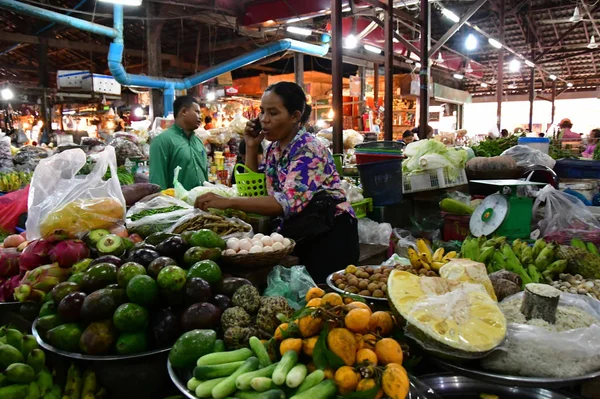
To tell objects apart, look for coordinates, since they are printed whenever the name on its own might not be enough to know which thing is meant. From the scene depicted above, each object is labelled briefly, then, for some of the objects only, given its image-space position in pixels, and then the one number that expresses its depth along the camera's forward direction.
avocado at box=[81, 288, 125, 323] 1.62
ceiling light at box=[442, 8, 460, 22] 9.66
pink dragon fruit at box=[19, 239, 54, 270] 2.13
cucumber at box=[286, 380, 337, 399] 1.21
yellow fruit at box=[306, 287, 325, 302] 1.70
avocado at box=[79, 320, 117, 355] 1.58
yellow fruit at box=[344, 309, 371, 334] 1.39
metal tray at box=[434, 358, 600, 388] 1.38
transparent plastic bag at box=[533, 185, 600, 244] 3.92
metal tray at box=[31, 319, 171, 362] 1.56
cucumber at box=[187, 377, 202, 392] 1.34
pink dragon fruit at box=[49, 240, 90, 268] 2.10
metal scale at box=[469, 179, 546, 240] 4.01
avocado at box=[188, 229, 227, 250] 2.04
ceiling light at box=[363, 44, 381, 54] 10.79
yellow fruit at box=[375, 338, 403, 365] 1.34
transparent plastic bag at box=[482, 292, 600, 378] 1.42
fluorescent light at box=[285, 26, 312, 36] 8.85
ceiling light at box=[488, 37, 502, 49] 13.36
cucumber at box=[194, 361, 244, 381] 1.35
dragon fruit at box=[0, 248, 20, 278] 2.30
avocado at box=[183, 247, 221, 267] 1.90
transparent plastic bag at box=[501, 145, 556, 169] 5.86
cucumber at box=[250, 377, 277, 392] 1.25
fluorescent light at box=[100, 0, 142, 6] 5.81
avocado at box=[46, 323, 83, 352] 1.61
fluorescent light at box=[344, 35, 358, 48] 9.19
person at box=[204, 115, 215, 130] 9.60
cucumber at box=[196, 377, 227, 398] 1.30
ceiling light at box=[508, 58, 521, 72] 17.84
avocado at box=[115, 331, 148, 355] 1.57
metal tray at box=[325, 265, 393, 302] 1.99
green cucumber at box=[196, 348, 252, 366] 1.41
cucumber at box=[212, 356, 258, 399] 1.27
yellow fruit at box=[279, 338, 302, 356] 1.37
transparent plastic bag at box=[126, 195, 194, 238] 2.51
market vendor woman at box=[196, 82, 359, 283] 2.51
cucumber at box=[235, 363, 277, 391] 1.28
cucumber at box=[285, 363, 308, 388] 1.25
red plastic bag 3.32
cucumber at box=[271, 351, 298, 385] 1.26
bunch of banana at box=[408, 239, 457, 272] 2.28
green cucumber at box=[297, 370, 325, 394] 1.26
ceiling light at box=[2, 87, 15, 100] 11.51
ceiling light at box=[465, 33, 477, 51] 12.62
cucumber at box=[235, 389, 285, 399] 1.21
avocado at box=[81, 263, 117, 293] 1.76
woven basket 2.06
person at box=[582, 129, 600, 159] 10.60
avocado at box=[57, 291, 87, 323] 1.67
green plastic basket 2.86
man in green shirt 4.30
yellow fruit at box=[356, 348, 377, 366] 1.31
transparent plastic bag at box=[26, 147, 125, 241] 2.38
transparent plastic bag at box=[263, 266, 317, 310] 2.04
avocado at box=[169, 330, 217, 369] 1.45
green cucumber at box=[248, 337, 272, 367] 1.39
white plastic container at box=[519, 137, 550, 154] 6.55
